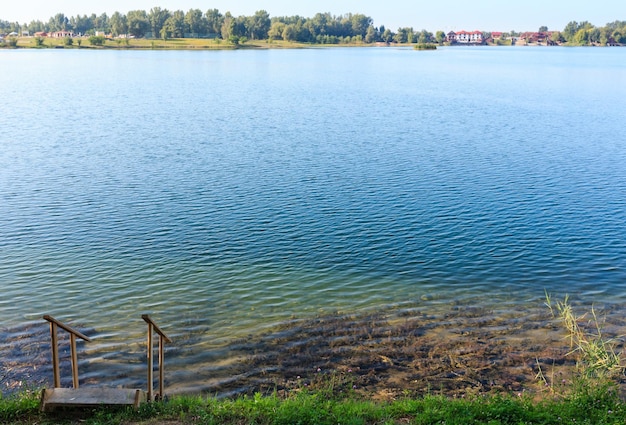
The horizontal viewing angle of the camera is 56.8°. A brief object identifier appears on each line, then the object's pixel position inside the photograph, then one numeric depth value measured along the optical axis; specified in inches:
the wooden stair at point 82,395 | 394.9
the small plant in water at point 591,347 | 529.3
